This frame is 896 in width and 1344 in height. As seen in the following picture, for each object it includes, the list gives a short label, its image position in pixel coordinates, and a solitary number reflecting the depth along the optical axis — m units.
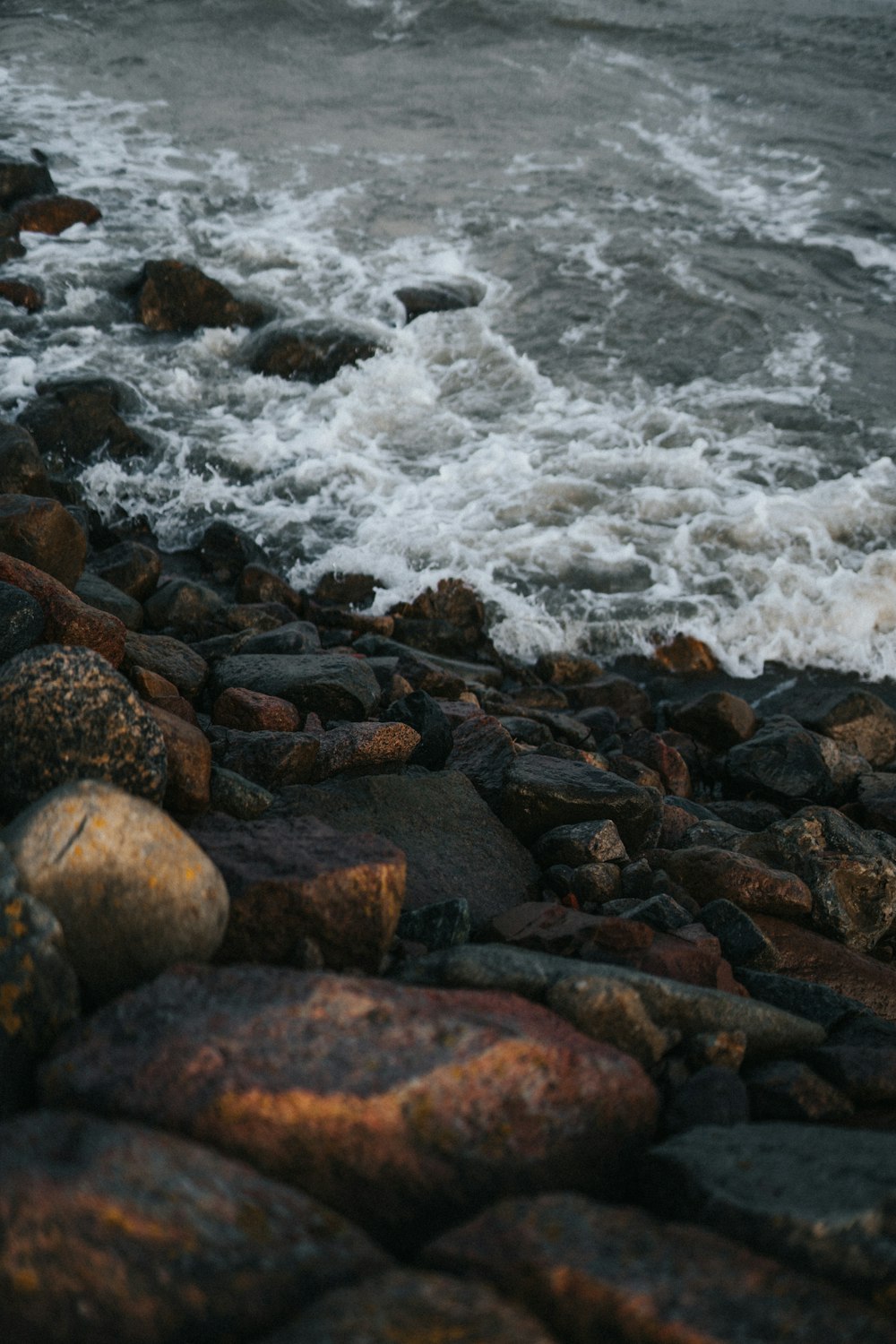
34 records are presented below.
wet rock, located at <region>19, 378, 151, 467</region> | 7.23
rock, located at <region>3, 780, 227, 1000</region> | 2.26
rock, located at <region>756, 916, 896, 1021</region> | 3.61
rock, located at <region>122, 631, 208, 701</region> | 4.18
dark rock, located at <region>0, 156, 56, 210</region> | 10.80
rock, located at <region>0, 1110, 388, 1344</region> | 1.49
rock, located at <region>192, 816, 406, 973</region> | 2.53
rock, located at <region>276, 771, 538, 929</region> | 3.39
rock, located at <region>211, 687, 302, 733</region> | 3.97
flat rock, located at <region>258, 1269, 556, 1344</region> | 1.48
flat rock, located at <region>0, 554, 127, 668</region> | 3.68
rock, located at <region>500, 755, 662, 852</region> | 3.83
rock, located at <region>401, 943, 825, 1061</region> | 2.51
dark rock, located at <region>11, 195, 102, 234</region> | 10.55
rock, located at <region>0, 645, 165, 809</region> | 2.74
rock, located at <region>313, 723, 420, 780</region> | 3.80
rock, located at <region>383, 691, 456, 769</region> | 4.09
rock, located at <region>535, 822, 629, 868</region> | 3.64
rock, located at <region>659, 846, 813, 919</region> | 3.75
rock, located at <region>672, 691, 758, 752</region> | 5.67
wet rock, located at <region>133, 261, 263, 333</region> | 9.21
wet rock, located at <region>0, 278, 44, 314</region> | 9.15
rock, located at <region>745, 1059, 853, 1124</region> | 2.45
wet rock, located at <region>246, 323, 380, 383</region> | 8.71
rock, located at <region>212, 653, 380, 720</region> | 4.33
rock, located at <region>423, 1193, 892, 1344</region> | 1.57
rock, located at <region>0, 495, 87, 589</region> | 4.51
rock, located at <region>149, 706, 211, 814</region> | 3.07
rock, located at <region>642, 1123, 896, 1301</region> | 1.74
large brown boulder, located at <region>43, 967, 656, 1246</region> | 1.87
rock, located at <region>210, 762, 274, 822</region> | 3.24
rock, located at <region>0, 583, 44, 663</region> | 3.49
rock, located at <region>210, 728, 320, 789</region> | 3.59
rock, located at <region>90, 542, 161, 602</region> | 5.71
